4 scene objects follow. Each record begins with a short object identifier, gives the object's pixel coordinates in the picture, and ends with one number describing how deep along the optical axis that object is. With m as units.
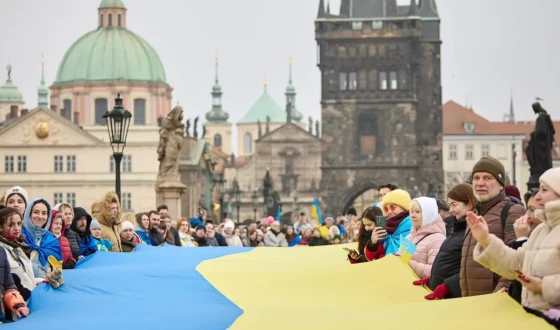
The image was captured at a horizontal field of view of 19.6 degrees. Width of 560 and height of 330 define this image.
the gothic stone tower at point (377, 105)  91.69
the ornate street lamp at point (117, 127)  22.16
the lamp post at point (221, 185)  68.88
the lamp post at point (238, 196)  67.10
